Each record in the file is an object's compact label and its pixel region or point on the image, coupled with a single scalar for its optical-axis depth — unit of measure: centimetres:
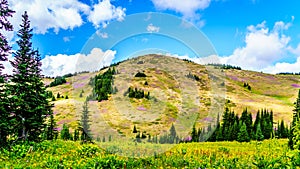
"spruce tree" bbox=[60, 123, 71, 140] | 4799
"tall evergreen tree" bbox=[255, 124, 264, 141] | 4262
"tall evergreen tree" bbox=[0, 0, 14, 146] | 1912
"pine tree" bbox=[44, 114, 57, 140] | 4283
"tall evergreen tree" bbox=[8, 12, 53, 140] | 2145
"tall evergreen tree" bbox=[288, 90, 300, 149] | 964
